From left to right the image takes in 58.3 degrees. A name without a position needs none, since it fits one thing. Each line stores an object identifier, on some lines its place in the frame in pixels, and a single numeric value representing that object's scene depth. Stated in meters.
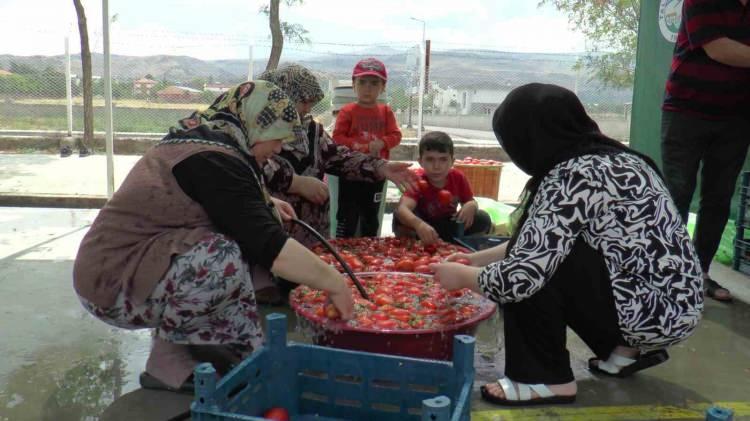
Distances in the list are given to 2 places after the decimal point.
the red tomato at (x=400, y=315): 2.21
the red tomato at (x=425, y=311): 2.27
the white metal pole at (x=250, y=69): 10.86
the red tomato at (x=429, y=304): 2.36
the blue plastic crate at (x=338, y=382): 1.73
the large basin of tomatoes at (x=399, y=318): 2.08
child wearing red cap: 4.56
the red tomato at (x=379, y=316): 2.20
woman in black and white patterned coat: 1.99
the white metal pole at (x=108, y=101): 5.58
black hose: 2.38
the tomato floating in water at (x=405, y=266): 2.96
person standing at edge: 3.04
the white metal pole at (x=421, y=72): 10.52
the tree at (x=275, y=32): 10.01
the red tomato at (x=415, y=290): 2.54
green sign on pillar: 4.90
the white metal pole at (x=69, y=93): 11.37
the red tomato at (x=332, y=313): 2.14
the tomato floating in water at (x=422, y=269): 2.87
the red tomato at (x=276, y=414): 1.86
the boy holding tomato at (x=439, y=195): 3.75
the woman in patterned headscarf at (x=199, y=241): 2.02
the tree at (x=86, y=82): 10.33
